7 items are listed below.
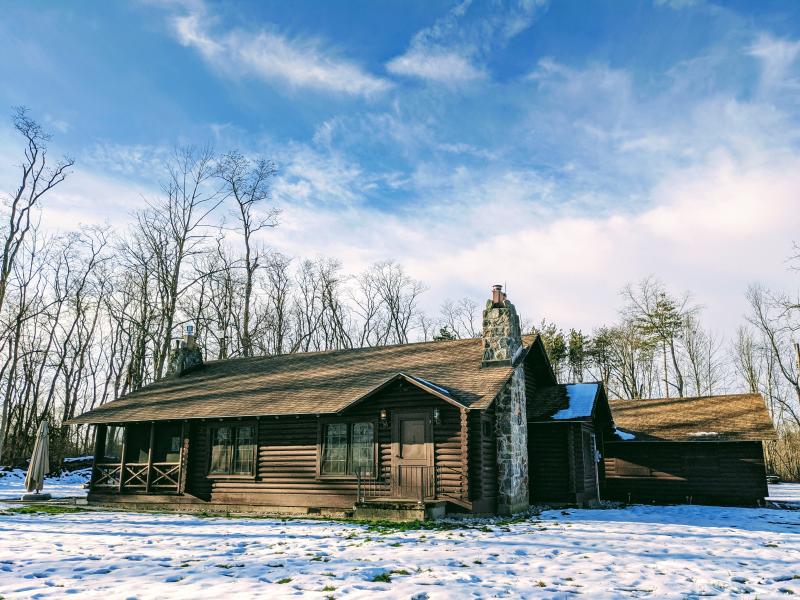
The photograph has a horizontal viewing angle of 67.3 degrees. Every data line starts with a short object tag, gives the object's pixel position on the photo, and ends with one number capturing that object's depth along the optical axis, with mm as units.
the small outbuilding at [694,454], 21031
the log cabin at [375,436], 15633
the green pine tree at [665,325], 39625
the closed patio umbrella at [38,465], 19594
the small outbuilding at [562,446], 18203
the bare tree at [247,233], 34000
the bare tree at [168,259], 31984
